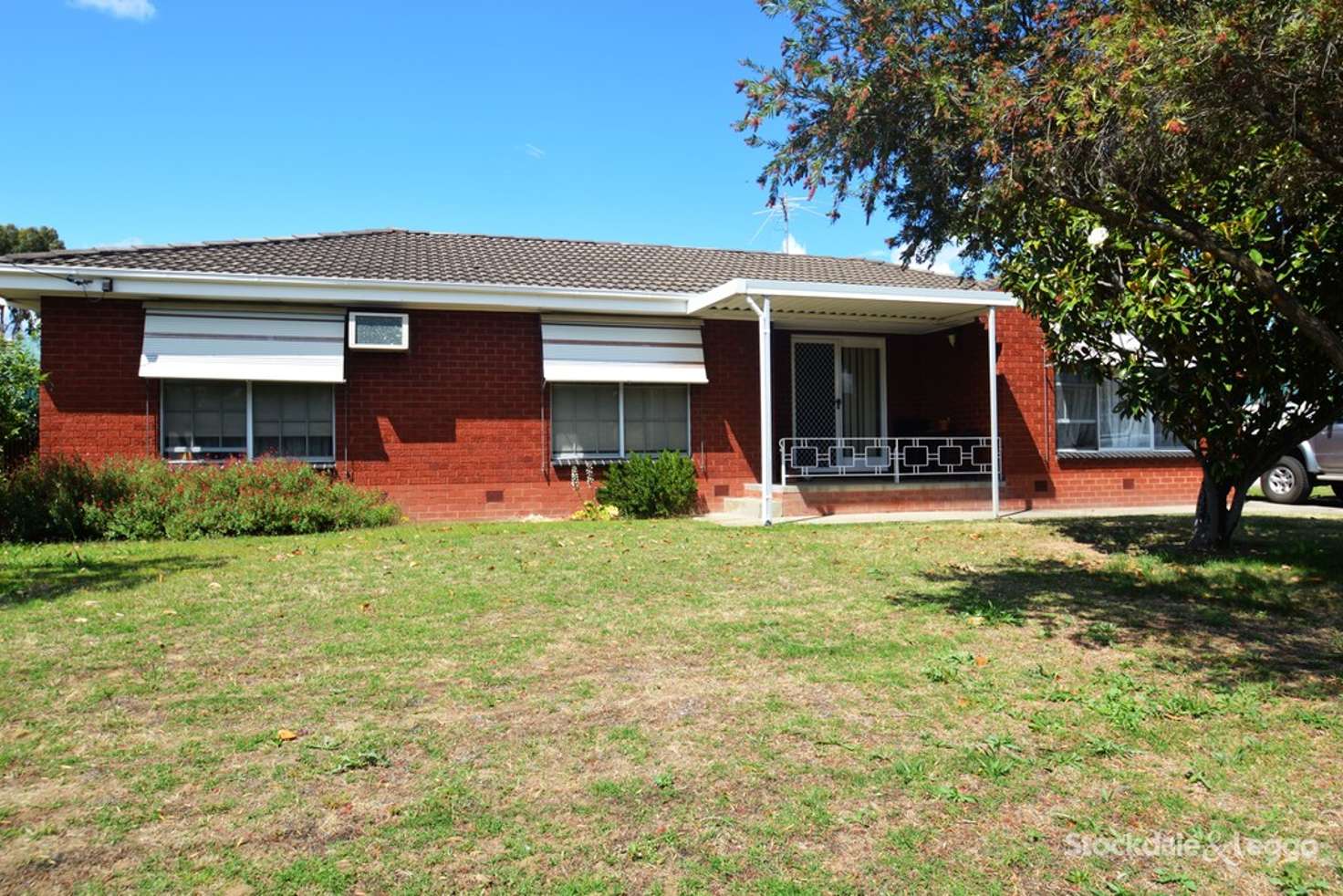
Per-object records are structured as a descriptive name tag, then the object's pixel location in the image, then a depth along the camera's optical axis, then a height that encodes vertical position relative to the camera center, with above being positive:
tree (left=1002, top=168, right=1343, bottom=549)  8.27 +1.04
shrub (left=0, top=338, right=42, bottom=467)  11.44 +0.91
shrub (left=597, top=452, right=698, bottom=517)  13.38 -0.44
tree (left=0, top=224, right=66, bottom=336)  38.06 +9.02
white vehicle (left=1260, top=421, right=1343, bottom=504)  15.27 -0.36
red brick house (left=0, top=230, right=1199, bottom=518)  12.13 +1.14
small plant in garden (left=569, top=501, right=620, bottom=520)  13.36 -0.79
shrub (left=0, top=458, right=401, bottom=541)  10.58 -0.48
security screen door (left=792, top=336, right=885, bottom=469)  15.83 +1.10
